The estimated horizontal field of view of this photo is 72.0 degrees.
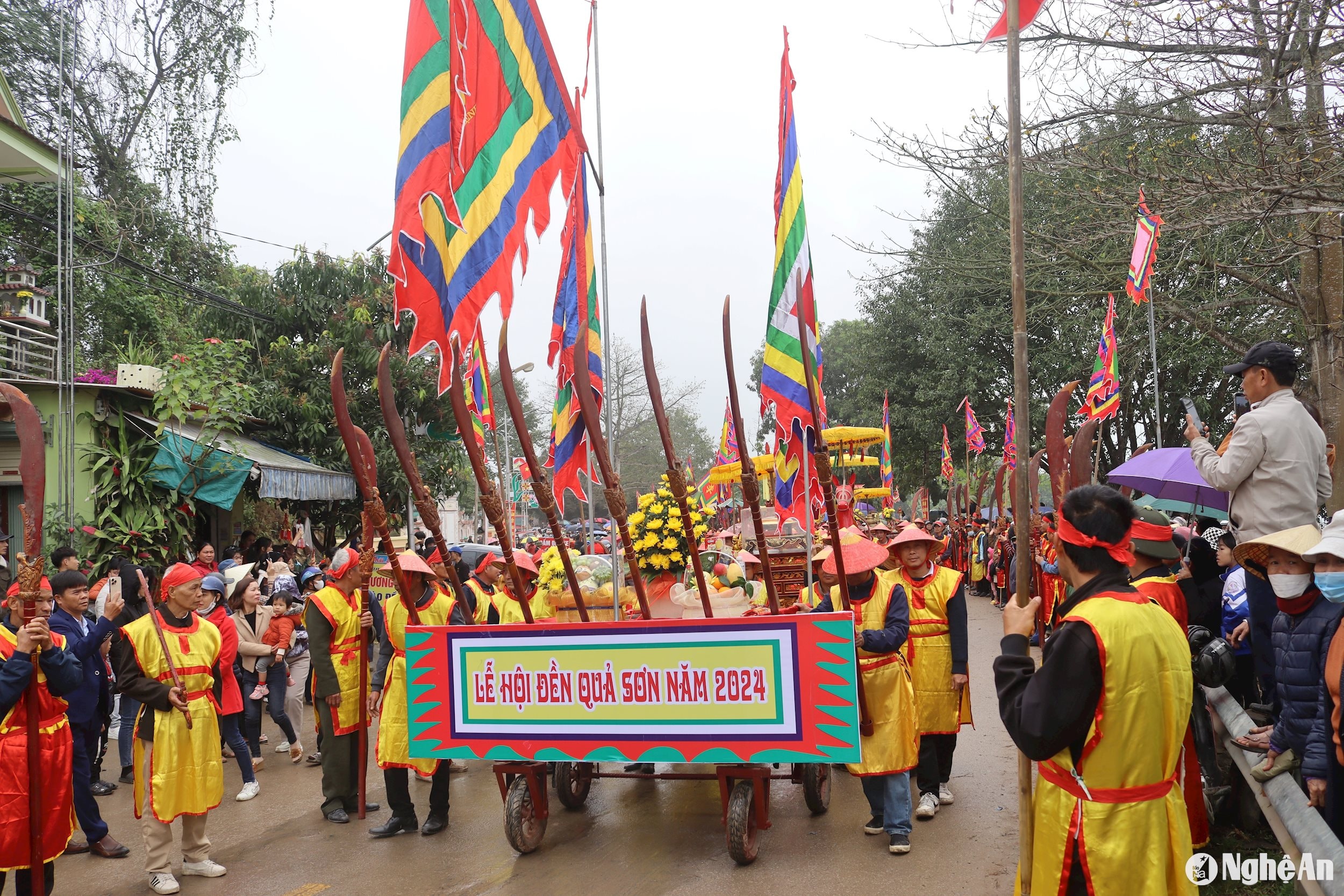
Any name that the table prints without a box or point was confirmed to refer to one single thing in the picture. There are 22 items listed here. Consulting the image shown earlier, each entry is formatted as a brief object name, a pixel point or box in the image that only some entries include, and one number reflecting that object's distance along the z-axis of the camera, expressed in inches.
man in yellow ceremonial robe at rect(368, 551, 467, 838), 245.3
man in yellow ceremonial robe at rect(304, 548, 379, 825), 257.8
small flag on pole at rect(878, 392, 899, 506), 865.5
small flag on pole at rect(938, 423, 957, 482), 931.3
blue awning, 482.3
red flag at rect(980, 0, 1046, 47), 181.2
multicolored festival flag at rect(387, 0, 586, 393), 234.4
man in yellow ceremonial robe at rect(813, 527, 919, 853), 216.2
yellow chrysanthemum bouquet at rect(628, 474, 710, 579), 274.2
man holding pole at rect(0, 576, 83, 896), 173.0
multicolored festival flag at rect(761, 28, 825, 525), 263.3
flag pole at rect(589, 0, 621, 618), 227.3
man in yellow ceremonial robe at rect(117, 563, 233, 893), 210.7
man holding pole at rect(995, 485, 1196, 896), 113.7
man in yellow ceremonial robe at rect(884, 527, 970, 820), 245.8
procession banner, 189.6
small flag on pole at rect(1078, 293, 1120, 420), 391.5
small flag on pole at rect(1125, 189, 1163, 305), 310.5
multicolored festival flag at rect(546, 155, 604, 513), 241.6
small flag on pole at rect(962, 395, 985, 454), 831.7
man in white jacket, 189.9
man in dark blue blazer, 229.5
